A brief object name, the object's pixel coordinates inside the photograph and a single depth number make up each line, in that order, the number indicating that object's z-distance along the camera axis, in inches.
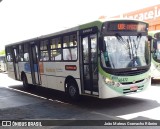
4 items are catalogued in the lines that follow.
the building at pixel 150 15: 716.5
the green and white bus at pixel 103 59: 222.8
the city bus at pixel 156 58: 368.9
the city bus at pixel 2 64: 914.9
